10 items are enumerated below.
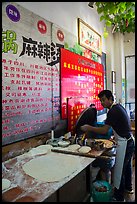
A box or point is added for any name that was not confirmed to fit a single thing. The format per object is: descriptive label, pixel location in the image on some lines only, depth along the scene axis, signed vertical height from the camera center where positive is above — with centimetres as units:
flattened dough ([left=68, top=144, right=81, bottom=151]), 206 -56
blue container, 180 -97
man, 235 -41
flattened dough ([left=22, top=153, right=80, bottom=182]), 144 -61
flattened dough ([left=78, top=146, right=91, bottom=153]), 196 -56
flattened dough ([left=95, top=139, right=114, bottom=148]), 224 -58
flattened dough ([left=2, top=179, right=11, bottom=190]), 126 -62
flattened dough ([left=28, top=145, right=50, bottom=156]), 199 -58
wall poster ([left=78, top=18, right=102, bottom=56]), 345 +137
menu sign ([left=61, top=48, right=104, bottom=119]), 282 +42
